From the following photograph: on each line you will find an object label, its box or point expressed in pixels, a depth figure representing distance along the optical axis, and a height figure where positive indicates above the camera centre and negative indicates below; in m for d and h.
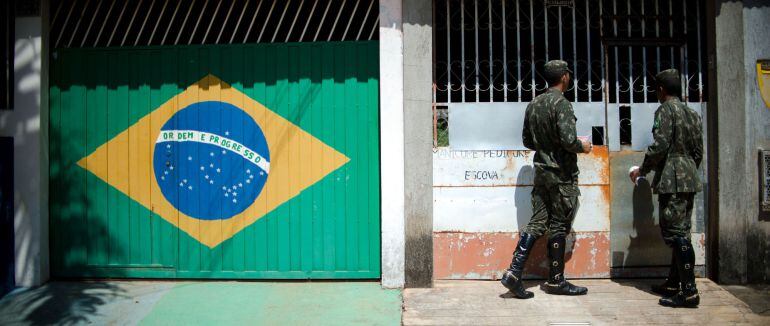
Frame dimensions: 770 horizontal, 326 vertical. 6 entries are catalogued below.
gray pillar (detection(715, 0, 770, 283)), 5.13 +0.31
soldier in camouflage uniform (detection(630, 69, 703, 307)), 4.52 -0.07
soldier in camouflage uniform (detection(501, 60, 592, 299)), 4.65 -0.10
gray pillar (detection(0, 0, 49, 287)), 5.32 +0.28
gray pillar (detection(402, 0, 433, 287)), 5.14 +0.43
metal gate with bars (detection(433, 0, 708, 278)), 5.27 +0.48
